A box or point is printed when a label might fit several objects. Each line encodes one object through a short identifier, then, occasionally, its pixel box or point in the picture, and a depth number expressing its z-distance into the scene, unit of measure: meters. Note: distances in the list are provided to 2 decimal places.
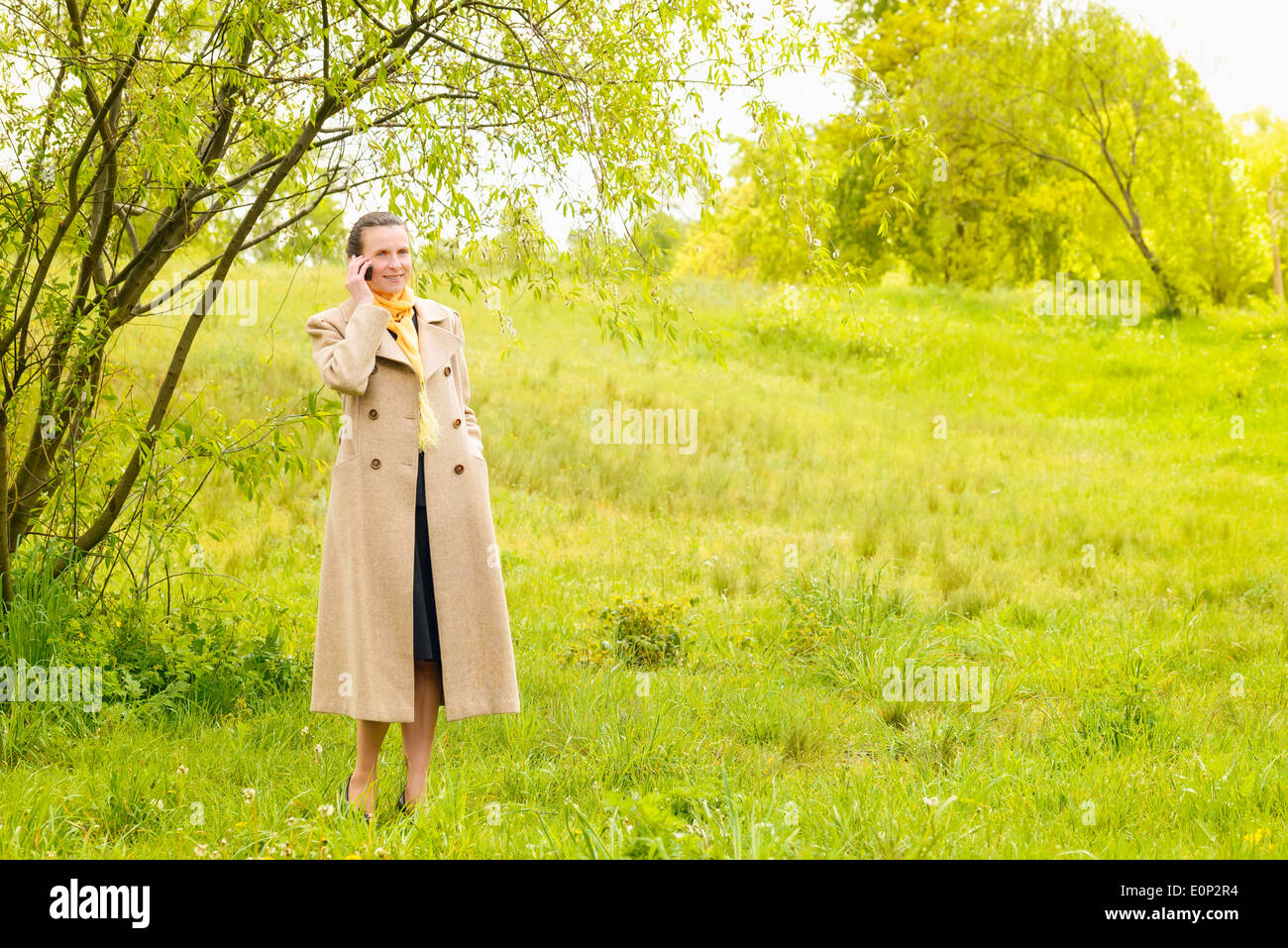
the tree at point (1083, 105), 19.19
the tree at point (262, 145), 4.46
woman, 3.55
